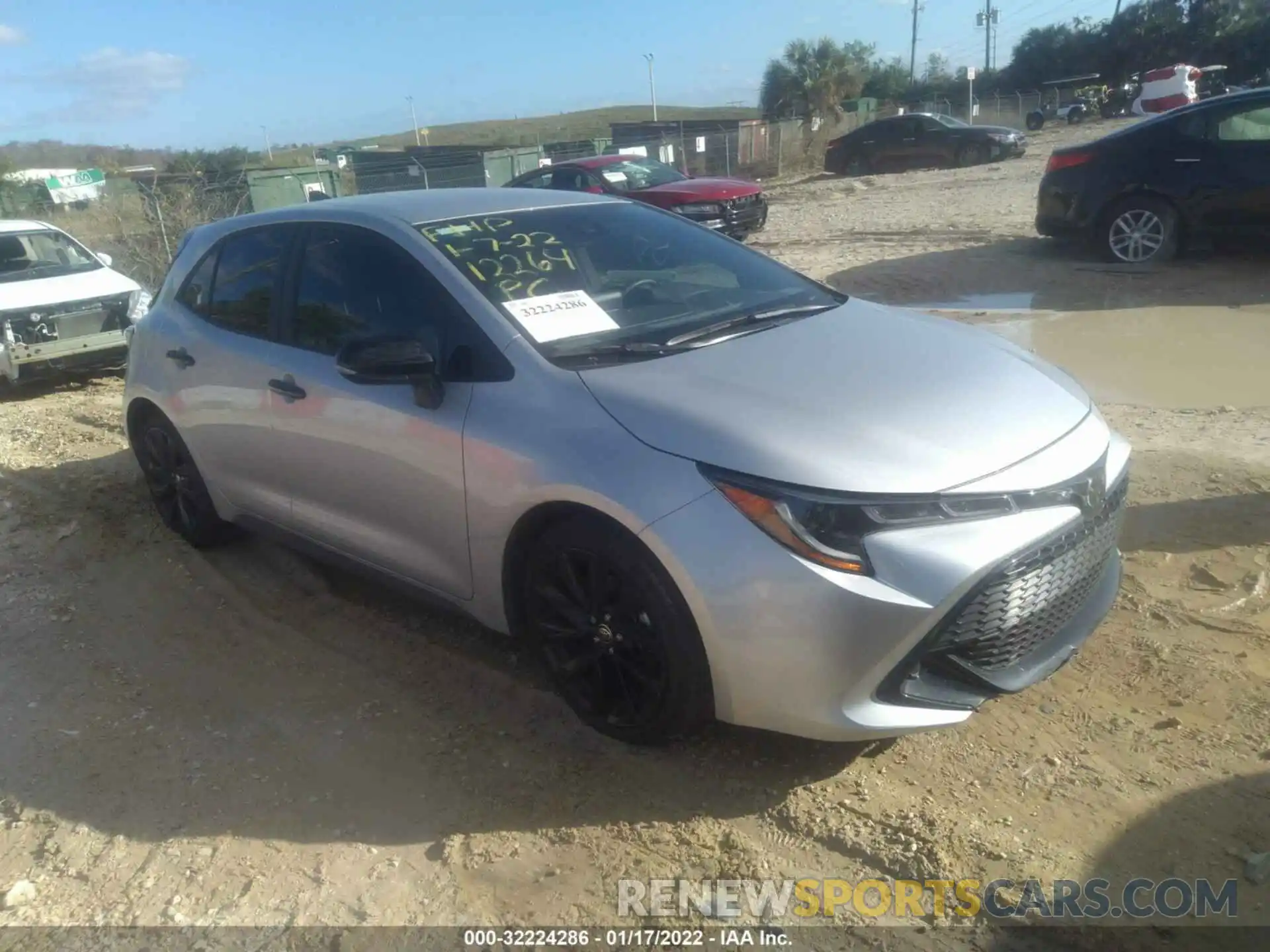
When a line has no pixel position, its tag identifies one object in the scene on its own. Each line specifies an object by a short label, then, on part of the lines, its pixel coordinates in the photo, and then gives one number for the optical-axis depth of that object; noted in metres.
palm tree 57.09
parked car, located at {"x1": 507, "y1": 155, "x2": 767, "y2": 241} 15.09
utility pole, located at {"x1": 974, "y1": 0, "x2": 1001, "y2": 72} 60.81
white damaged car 9.12
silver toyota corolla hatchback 2.66
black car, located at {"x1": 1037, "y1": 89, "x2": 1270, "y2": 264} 9.20
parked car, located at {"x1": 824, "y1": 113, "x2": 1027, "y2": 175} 25.72
